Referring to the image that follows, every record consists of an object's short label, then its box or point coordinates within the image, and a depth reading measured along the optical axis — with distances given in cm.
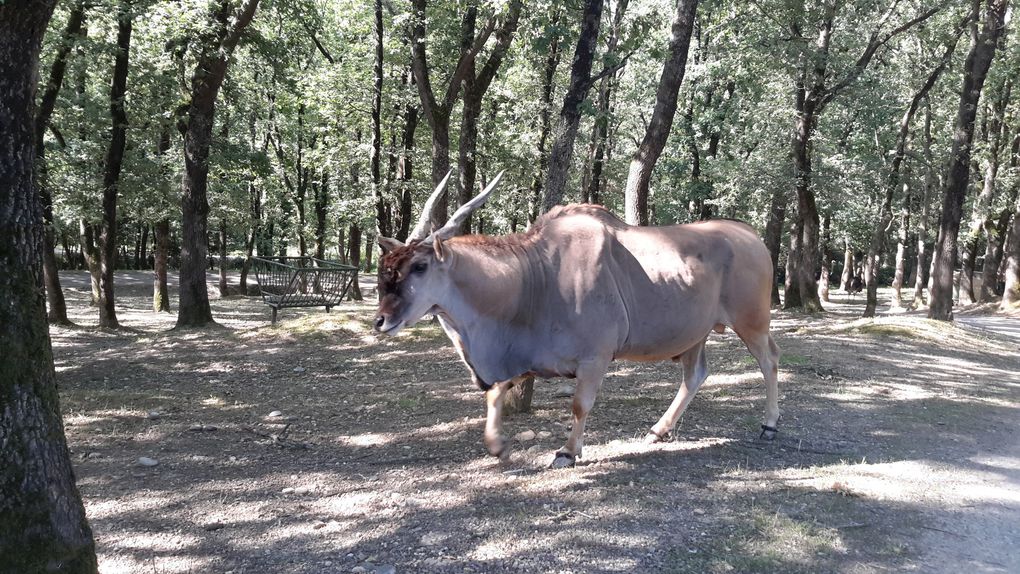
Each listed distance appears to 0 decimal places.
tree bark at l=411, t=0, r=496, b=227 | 1389
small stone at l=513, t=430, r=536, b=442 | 689
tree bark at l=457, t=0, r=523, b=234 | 1274
